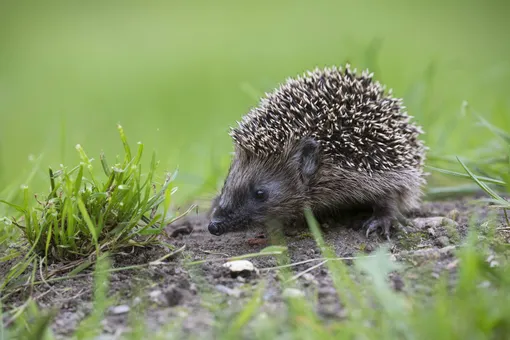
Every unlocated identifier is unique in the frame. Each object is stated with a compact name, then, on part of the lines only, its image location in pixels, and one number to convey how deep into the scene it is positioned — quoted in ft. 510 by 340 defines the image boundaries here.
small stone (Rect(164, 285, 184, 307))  12.46
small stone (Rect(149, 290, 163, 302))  12.69
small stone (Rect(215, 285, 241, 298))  12.67
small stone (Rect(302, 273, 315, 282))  13.13
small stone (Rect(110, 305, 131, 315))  12.37
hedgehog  17.54
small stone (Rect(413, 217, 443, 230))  16.87
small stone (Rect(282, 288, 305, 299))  11.89
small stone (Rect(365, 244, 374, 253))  15.72
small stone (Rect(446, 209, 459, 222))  18.06
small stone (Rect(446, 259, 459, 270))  12.90
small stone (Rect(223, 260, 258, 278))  13.66
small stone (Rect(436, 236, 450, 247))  15.38
